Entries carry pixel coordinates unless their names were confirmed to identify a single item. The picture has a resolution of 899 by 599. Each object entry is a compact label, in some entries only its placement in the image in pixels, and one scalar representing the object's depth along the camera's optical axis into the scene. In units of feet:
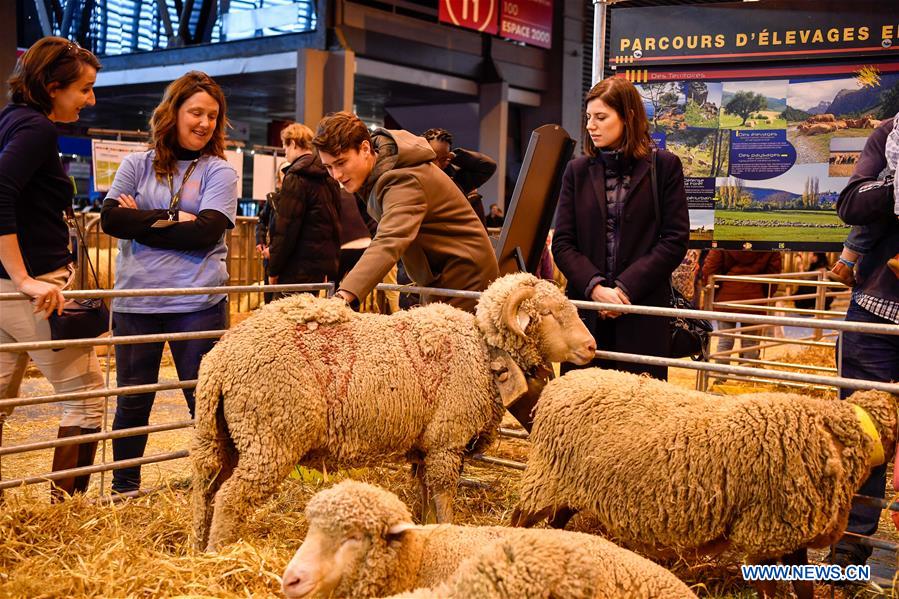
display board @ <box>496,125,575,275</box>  12.50
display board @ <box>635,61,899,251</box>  14.75
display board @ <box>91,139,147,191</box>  29.71
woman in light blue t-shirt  11.14
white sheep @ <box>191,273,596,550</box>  8.38
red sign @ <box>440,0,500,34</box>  48.14
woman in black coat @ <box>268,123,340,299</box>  16.93
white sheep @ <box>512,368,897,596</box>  7.05
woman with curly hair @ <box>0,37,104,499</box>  9.51
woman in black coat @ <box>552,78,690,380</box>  10.66
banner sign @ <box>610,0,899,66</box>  14.32
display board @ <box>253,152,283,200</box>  34.68
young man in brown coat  10.03
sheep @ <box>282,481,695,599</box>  5.29
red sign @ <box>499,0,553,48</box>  54.24
